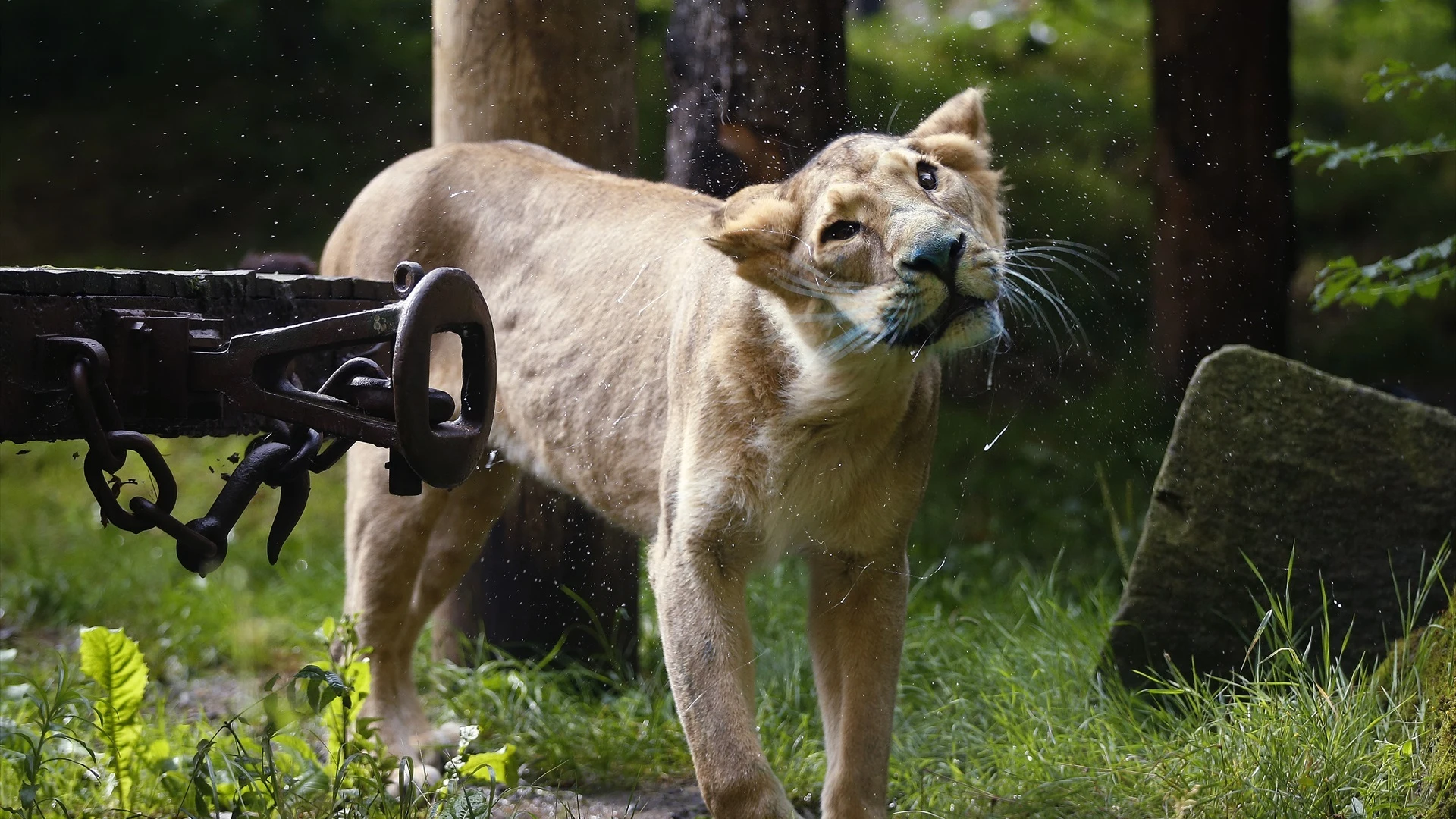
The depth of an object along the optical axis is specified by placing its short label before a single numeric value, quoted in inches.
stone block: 357.4
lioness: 253.9
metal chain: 171.0
